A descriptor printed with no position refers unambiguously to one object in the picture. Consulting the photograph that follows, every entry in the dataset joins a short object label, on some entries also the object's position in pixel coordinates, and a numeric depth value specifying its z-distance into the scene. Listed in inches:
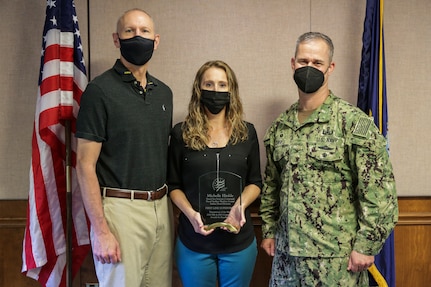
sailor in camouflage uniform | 64.6
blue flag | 88.7
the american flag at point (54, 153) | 82.2
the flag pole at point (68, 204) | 82.7
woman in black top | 71.6
